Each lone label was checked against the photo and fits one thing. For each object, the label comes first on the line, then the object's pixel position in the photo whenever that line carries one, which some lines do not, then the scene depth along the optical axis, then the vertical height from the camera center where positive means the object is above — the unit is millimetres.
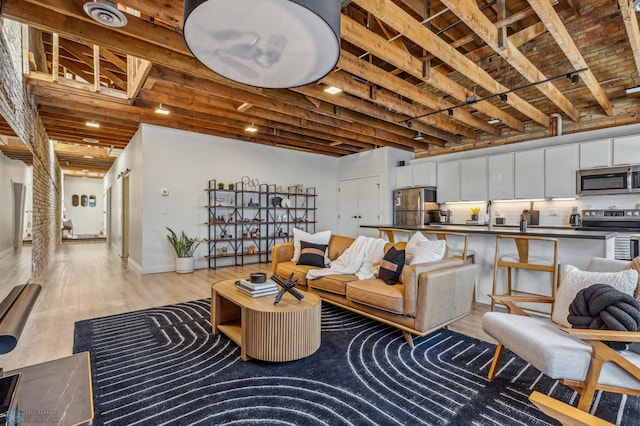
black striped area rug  1712 -1114
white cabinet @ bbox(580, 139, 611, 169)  4766 +943
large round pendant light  1280 +830
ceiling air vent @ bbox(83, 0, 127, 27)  2270 +1506
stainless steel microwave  4551 +513
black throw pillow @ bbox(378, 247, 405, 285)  3000 -524
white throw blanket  3438 -566
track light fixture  3498 +1550
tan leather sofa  2504 -735
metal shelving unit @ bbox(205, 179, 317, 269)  6398 -173
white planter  5602 -963
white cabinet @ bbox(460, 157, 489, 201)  6137 +691
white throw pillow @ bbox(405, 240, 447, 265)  2883 -369
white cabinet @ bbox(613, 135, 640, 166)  4547 +951
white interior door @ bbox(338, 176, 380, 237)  7637 +202
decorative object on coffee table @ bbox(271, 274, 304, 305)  2441 -607
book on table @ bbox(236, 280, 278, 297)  2525 -635
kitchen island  2992 -403
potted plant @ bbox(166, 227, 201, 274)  5609 -748
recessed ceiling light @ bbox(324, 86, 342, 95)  3904 +1573
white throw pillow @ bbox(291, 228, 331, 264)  4137 -357
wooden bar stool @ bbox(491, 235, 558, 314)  3049 -512
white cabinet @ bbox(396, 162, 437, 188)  6809 +862
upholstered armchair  1462 -711
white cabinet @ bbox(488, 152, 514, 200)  5773 +699
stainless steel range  4059 -107
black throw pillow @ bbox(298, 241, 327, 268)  3920 -530
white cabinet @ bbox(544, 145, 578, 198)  5074 +718
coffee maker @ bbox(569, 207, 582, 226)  5160 -71
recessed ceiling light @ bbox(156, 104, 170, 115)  4721 +1563
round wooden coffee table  2184 -836
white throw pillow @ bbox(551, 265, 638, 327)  1809 -428
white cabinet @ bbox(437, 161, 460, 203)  6590 +693
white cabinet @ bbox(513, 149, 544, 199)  5410 +712
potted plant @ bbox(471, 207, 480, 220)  6484 +5
